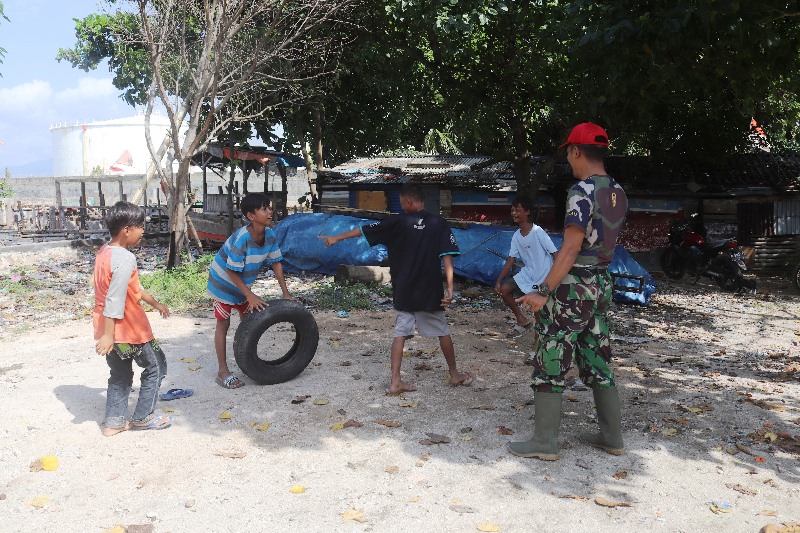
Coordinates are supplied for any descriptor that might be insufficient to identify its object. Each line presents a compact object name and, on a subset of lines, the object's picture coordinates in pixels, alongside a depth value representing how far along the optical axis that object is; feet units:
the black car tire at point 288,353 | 17.80
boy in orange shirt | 14.12
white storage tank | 184.84
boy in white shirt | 19.99
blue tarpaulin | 35.29
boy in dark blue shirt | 17.04
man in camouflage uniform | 12.55
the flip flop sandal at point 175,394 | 17.43
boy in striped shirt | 17.35
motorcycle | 40.22
